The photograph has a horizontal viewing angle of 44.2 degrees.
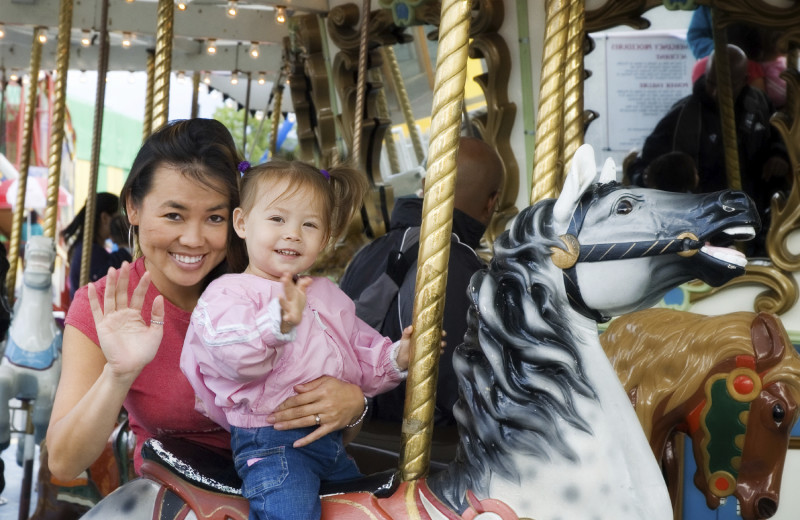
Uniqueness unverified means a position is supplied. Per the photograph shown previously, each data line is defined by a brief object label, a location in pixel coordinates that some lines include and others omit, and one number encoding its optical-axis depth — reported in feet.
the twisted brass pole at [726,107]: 14.38
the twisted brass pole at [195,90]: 26.89
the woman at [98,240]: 19.77
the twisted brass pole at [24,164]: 16.24
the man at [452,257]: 9.36
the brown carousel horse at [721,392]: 7.64
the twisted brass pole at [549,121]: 6.68
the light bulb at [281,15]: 19.28
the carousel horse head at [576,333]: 5.23
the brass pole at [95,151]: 14.29
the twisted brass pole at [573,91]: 8.45
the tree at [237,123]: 61.38
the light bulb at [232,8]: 18.71
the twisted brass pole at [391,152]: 18.35
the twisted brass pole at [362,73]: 14.74
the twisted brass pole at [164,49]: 10.41
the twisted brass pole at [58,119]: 14.53
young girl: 5.52
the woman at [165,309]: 5.84
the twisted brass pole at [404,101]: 17.03
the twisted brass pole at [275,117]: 25.45
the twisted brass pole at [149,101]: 15.60
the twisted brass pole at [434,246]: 5.97
